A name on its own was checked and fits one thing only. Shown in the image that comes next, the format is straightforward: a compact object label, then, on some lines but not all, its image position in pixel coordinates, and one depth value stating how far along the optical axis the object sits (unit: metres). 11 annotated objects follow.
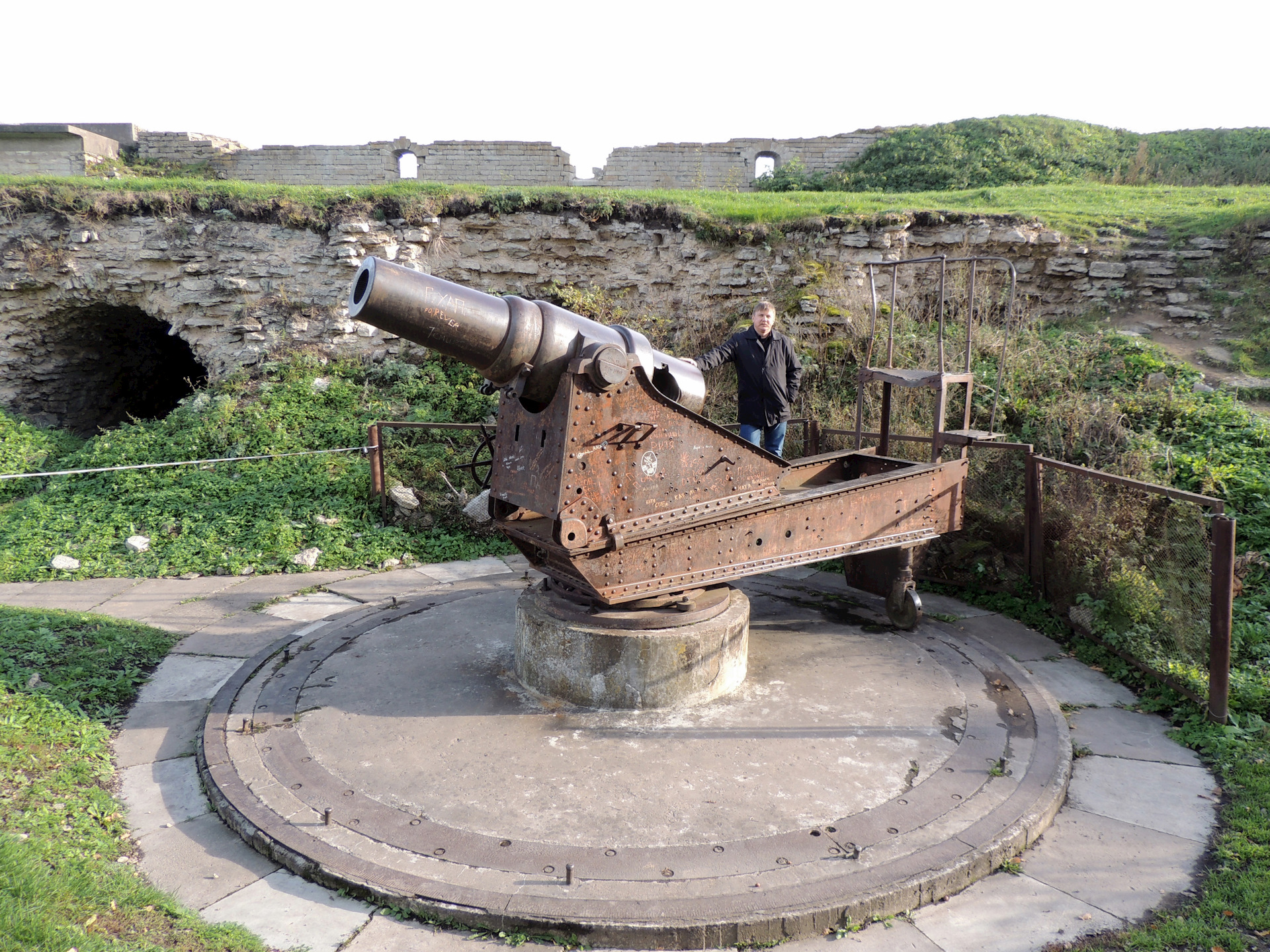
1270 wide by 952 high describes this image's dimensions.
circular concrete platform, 2.81
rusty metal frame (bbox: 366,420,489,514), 7.72
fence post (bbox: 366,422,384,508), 7.72
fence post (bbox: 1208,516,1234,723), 4.12
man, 6.29
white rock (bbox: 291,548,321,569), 6.92
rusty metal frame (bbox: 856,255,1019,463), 5.01
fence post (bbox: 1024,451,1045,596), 5.77
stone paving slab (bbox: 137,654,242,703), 4.53
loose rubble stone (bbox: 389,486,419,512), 7.71
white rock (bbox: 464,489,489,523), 7.14
